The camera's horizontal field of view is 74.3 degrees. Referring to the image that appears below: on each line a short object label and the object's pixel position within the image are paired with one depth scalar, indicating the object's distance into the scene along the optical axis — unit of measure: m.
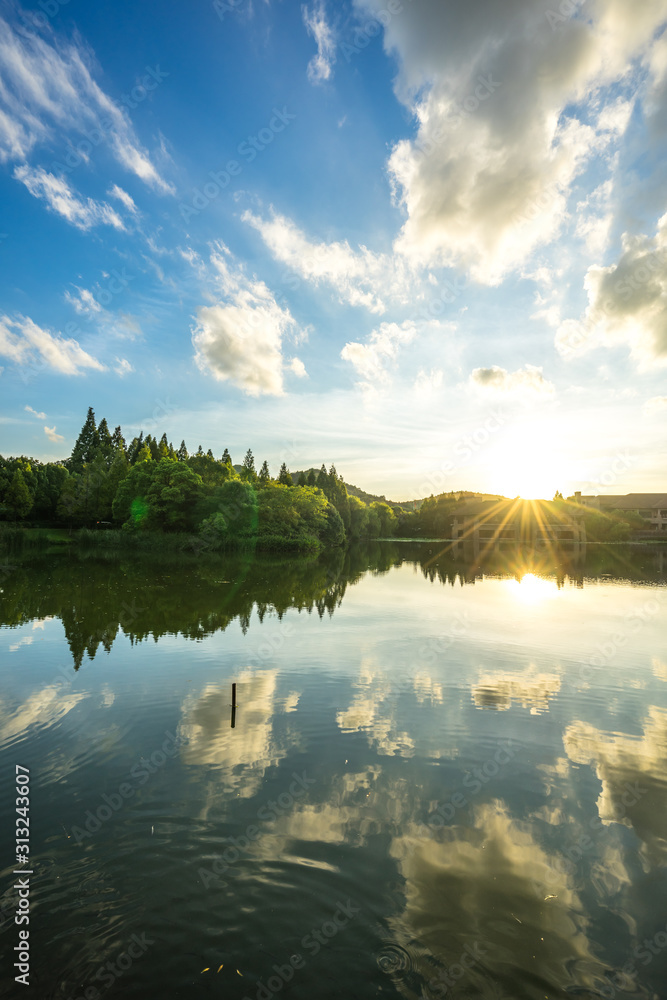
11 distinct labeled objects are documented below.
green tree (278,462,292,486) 113.72
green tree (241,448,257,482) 106.74
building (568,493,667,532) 102.12
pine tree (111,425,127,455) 103.78
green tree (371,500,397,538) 131.38
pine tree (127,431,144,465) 106.19
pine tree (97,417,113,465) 105.69
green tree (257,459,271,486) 106.75
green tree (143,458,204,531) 64.62
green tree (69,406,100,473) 101.75
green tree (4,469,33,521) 75.19
